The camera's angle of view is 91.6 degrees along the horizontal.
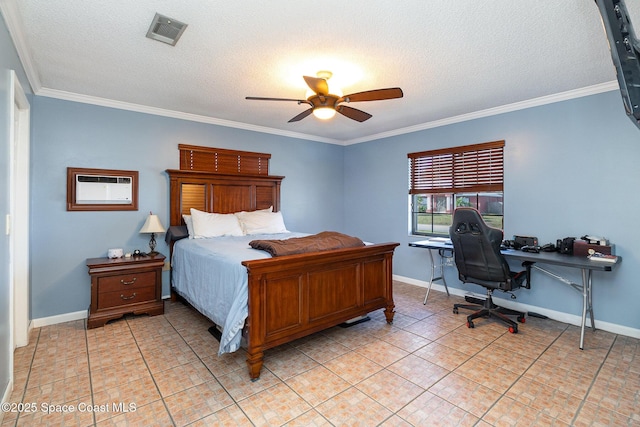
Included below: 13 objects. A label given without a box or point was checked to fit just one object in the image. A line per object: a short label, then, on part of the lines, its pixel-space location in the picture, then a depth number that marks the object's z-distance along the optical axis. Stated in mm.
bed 2316
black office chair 3080
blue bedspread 2326
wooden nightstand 3229
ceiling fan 2533
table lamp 3678
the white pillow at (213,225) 3891
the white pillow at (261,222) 4320
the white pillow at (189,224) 3918
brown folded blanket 2596
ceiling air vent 2100
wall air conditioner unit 3537
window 4059
